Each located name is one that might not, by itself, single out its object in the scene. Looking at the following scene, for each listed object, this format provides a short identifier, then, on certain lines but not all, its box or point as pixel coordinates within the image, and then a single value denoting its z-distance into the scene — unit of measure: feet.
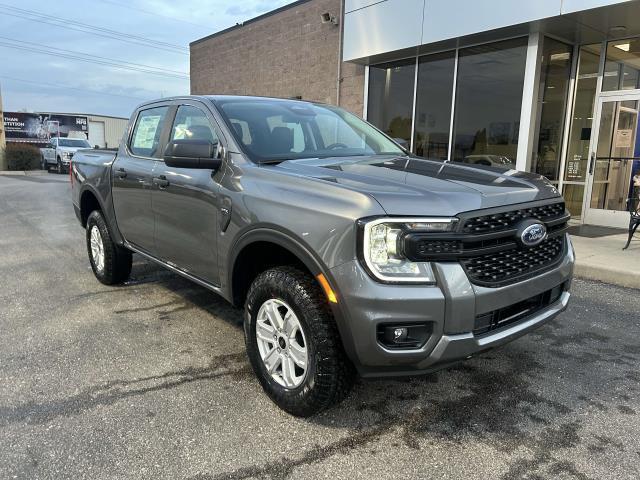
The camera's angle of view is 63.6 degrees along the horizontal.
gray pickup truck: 7.91
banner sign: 136.12
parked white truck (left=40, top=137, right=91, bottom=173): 88.43
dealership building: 29.35
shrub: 99.35
